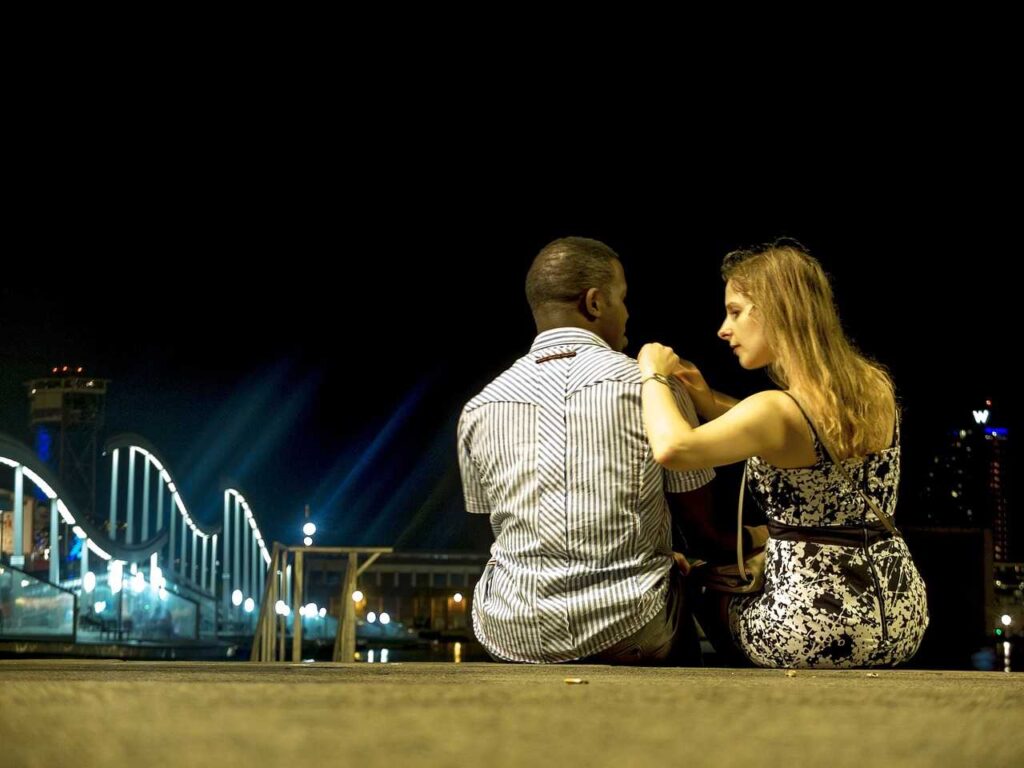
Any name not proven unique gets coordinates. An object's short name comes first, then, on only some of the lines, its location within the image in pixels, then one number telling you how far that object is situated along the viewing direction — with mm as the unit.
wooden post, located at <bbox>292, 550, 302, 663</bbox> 7754
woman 2869
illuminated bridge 23109
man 3031
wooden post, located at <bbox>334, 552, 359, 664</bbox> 7949
